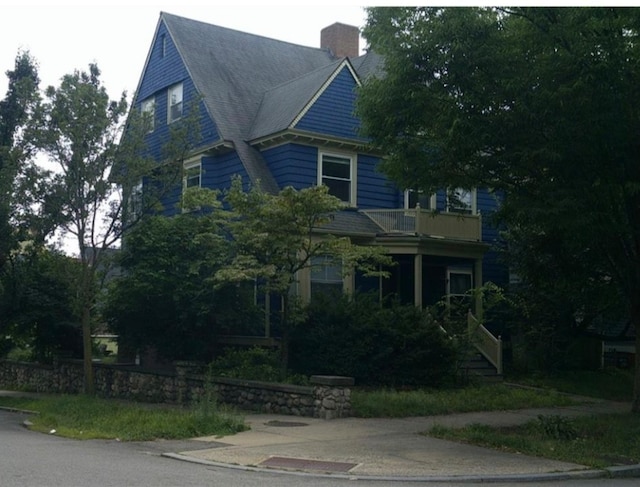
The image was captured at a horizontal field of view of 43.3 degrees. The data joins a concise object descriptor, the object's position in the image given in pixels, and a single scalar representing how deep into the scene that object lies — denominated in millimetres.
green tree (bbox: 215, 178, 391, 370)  18438
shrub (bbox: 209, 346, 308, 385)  18844
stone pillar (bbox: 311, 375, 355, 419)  16016
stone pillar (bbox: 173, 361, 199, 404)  19453
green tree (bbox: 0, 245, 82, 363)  22703
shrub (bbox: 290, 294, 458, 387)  19609
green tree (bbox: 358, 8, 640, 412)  12977
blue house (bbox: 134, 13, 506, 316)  23719
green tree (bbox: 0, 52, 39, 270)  19359
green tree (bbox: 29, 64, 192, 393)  18891
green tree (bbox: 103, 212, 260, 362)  19875
